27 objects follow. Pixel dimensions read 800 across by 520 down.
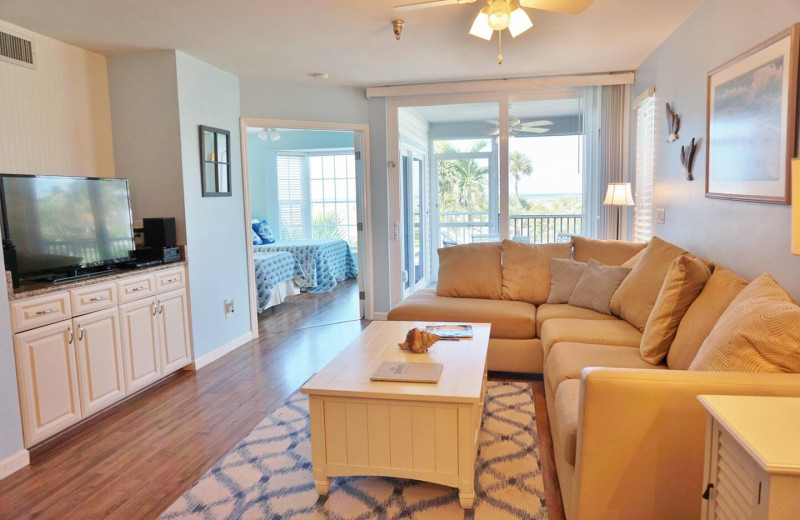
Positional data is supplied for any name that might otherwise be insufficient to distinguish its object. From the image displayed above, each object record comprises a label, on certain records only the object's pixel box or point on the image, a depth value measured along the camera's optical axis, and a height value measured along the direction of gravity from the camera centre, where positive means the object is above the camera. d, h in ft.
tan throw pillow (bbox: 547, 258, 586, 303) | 13.43 -1.90
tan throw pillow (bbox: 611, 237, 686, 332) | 10.26 -1.65
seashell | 8.89 -2.25
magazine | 9.97 -2.43
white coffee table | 7.14 -3.03
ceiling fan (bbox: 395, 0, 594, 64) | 7.78 +2.92
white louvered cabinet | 3.77 -2.00
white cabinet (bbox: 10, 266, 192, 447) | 9.25 -2.60
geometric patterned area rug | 7.34 -4.16
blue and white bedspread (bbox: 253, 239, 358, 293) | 24.35 -2.36
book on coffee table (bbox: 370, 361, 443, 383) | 7.64 -2.44
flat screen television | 9.82 -0.16
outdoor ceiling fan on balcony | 17.57 +2.57
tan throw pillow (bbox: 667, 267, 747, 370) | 7.30 -1.64
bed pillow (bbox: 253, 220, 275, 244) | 26.66 -1.05
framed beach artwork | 7.13 +1.16
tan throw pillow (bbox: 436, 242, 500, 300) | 14.33 -1.83
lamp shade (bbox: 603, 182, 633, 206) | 15.26 +0.19
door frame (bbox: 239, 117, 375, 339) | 16.46 +0.31
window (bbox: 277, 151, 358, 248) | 28.94 +0.77
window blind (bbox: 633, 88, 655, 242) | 14.75 +0.97
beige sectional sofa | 5.63 -2.57
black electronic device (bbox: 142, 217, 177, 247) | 12.80 -0.43
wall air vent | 10.64 +3.42
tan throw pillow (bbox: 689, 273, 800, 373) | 5.48 -1.51
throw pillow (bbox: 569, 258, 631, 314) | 12.05 -1.95
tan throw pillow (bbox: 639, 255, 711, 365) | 8.07 -1.54
